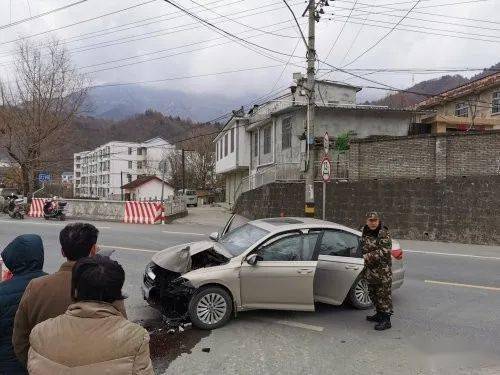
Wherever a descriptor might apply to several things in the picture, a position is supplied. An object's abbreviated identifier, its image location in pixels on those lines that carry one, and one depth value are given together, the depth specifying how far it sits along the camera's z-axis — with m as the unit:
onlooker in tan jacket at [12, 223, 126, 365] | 2.99
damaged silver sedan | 6.74
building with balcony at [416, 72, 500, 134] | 31.70
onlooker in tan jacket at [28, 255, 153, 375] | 2.23
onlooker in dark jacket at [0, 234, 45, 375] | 3.10
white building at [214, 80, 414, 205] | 27.69
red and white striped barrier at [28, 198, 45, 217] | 27.52
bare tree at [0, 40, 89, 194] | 38.16
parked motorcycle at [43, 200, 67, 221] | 24.58
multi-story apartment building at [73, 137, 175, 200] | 104.19
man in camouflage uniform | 6.86
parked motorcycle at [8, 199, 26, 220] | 25.28
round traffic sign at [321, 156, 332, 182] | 15.64
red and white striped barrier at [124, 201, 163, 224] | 24.09
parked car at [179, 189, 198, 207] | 55.88
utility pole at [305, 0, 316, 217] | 17.50
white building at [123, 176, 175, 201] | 76.00
